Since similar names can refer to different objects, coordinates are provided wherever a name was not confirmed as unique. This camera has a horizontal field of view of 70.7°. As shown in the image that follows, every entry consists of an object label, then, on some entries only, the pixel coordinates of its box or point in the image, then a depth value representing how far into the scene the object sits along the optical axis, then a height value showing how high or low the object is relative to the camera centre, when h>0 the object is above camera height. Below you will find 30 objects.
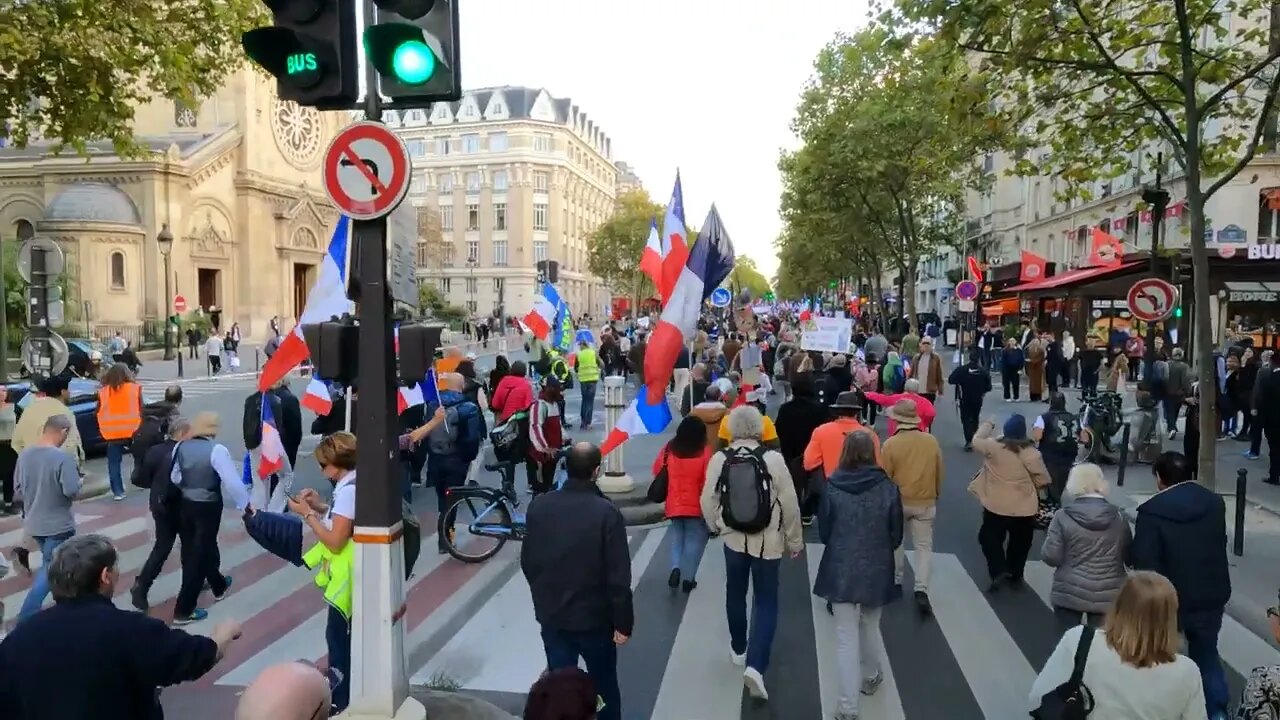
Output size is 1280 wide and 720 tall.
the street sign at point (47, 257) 13.95 +1.23
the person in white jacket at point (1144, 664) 3.30 -1.29
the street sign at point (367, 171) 4.50 +0.80
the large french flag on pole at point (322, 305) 7.87 +0.24
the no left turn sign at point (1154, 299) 12.34 +0.28
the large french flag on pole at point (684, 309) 7.76 +0.16
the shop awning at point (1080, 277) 20.55 +1.05
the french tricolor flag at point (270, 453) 8.12 -1.09
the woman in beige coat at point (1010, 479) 7.33 -1.29
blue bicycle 8.77 -1.91
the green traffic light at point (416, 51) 4.34 +1.37
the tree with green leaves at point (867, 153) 26.45 +5.25
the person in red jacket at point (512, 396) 10.14 -0.76
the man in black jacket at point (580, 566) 4.40 -1.17
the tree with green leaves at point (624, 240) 76.88 +7.56
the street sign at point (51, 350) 13.37 -0.23
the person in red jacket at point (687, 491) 7.02 -1.32
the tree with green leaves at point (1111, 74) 9.62 +2.83
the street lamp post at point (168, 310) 34.34 +1.07
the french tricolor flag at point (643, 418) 8.08 -0.82
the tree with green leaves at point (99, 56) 11.50 +3.72
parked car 13.79 -1.16
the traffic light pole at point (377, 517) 4.41 -0.93
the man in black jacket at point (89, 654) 3.04 -1.10
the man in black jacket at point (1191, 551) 4.87 -1.26
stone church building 42.41 +6.43
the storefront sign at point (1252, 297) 26.97 +0.64
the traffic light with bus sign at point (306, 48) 4.27 +1.35
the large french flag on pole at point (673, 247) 8.77 +0.79
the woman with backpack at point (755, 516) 5.47 -1.17
